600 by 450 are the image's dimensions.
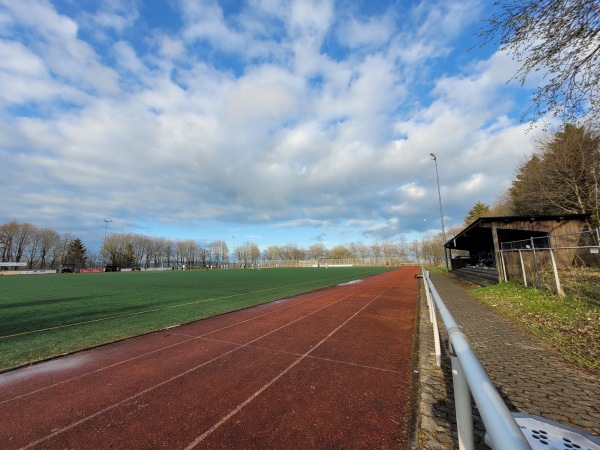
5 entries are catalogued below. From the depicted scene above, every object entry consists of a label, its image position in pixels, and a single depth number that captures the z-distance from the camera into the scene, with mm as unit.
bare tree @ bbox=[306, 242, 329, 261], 137625
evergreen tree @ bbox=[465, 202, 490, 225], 64312
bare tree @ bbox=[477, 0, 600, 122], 5113
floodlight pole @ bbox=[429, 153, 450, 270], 34562
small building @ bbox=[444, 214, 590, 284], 15509
